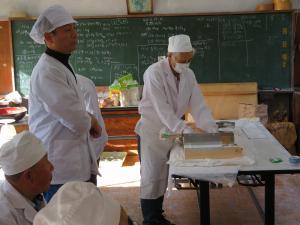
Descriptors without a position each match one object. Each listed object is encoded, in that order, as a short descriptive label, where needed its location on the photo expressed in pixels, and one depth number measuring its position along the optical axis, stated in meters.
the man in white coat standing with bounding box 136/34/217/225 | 2.72
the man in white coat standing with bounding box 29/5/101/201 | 1.92
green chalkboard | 4.89
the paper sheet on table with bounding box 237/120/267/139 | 2.75
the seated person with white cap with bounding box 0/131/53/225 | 1.39
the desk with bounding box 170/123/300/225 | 2.08
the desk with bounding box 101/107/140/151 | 4.71
